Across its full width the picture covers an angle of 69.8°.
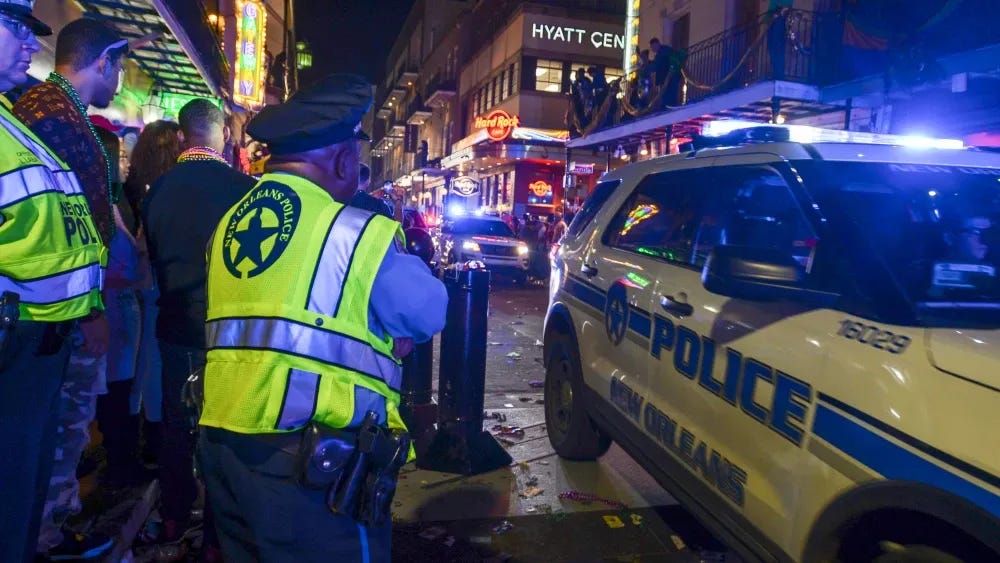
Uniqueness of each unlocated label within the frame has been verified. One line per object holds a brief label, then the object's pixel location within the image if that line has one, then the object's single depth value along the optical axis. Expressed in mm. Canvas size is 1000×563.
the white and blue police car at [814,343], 1978
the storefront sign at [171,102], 14656
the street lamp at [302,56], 43062
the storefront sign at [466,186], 31219
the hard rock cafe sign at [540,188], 32312
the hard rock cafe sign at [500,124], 29656
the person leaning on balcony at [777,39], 12836
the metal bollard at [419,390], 5156
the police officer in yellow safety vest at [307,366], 1665
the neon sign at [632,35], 20047
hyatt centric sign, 31156
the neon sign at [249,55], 19922
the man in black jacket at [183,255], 3121
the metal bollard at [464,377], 4852
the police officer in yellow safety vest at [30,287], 1893
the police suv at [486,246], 16406
